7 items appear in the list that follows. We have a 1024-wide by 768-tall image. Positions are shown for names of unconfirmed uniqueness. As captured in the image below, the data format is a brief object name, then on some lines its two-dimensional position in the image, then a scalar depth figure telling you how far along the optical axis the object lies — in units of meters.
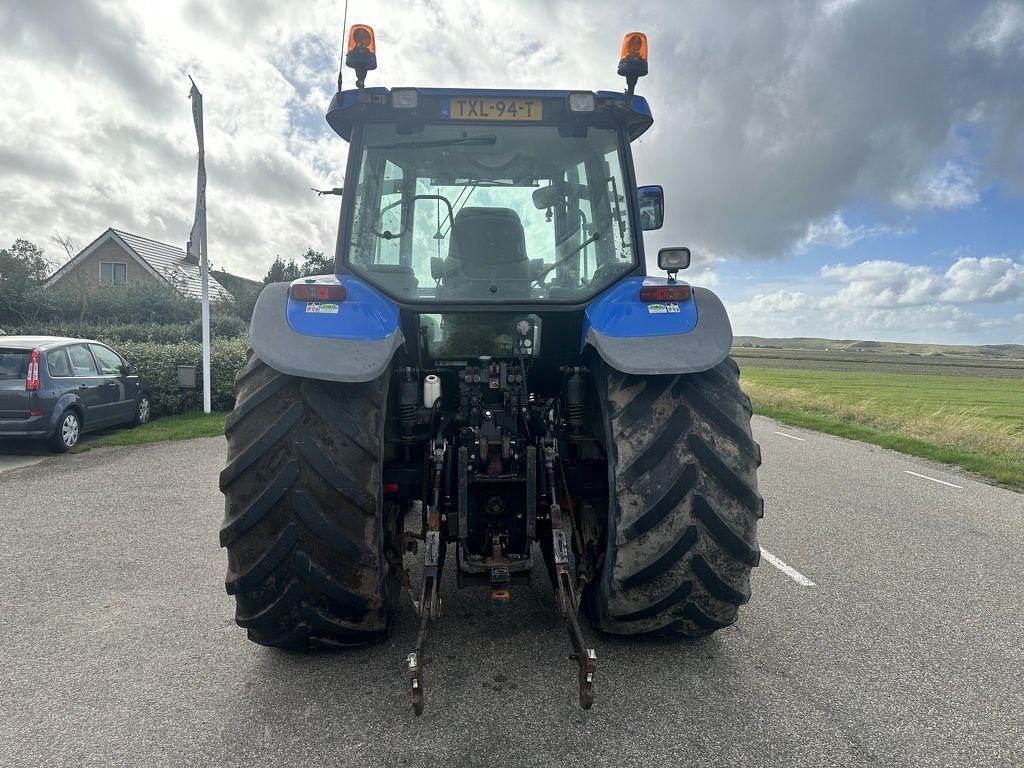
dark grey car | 7.74
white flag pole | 11.03
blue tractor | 2.42
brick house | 26.92
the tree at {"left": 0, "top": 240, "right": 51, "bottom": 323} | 20.23
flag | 11.00
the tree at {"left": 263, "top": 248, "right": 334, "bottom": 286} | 27.11
